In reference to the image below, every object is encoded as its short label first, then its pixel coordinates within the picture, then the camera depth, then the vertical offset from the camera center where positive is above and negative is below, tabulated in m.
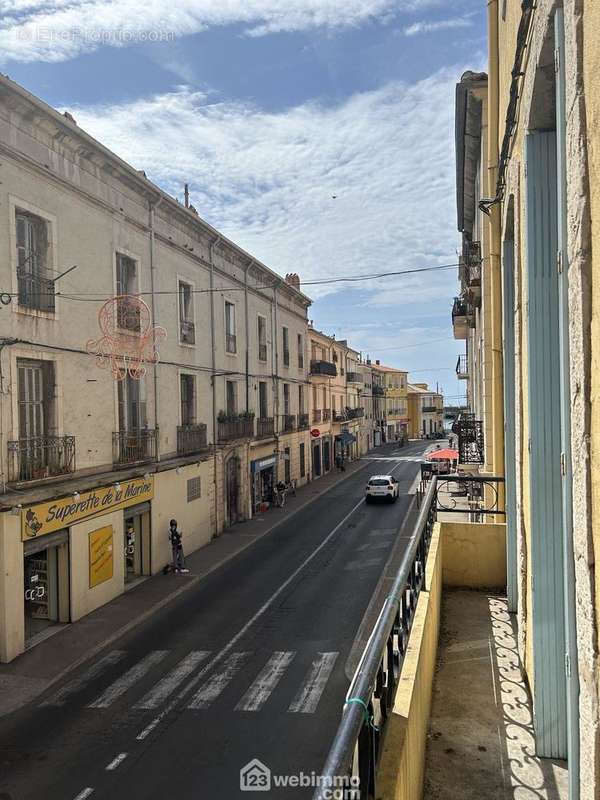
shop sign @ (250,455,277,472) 27.93 -2.67
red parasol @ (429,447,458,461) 31.54 -2.70
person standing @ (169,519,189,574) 18.52 -4.26
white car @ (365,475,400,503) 30.06 -4.13
